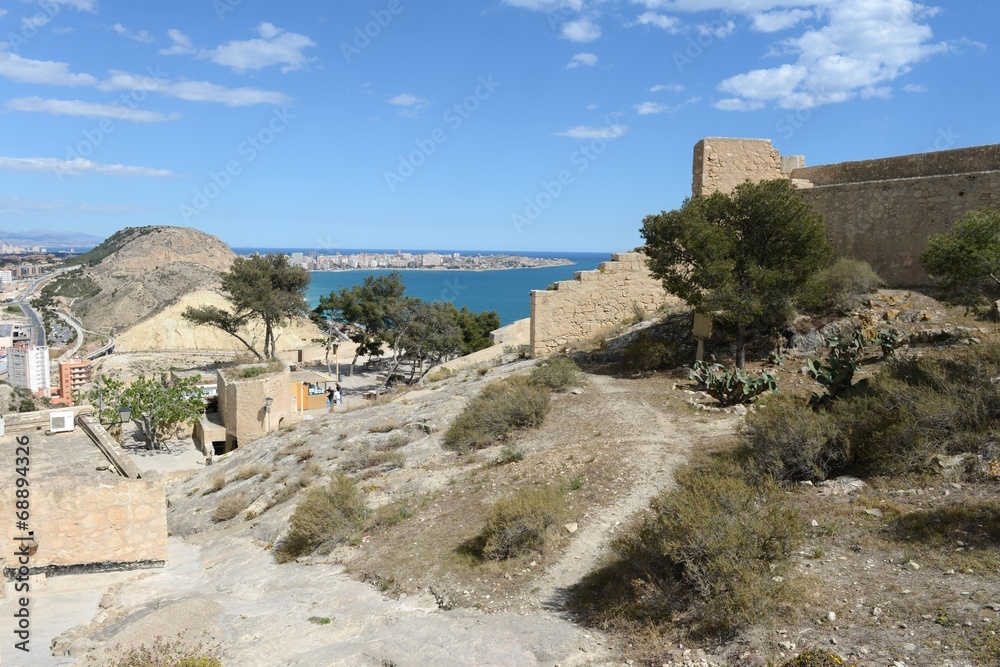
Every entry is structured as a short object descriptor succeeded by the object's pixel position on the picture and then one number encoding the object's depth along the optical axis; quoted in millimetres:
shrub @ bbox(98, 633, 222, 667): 5871
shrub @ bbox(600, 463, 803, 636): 5199
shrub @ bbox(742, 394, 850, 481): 7918
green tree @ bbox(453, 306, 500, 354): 45062
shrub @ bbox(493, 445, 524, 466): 10492
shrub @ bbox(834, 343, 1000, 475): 7469
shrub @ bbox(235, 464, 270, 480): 14570
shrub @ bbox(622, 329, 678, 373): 15102
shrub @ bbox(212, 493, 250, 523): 12586
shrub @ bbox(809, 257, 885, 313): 13680
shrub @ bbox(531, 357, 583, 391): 14000
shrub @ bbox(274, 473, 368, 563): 9141
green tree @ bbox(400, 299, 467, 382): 34719
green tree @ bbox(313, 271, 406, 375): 38875
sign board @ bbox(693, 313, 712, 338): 14707
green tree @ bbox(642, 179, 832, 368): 13164
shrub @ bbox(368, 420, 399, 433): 14234
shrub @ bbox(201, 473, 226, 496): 14883
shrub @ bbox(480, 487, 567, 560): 7418
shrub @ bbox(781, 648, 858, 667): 4492
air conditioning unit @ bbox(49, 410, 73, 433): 15680
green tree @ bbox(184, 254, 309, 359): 36812
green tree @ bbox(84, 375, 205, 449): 22016
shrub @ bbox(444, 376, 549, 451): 11992
